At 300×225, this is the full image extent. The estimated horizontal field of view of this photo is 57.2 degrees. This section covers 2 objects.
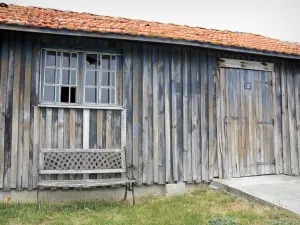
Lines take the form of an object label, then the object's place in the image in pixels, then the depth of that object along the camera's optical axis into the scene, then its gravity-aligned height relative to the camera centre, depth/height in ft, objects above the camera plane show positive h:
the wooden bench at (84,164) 16.97 -2.61
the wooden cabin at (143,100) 17.99 +1.81
